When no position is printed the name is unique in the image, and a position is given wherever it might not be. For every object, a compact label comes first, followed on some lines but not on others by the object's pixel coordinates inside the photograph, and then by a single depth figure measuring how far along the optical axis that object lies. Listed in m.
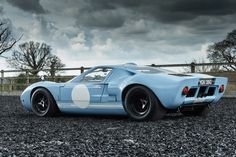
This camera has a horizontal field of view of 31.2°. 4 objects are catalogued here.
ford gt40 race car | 7.19
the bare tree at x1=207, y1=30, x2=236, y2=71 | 41.91
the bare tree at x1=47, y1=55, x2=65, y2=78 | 46.91
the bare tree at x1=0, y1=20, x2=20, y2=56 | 35.31
